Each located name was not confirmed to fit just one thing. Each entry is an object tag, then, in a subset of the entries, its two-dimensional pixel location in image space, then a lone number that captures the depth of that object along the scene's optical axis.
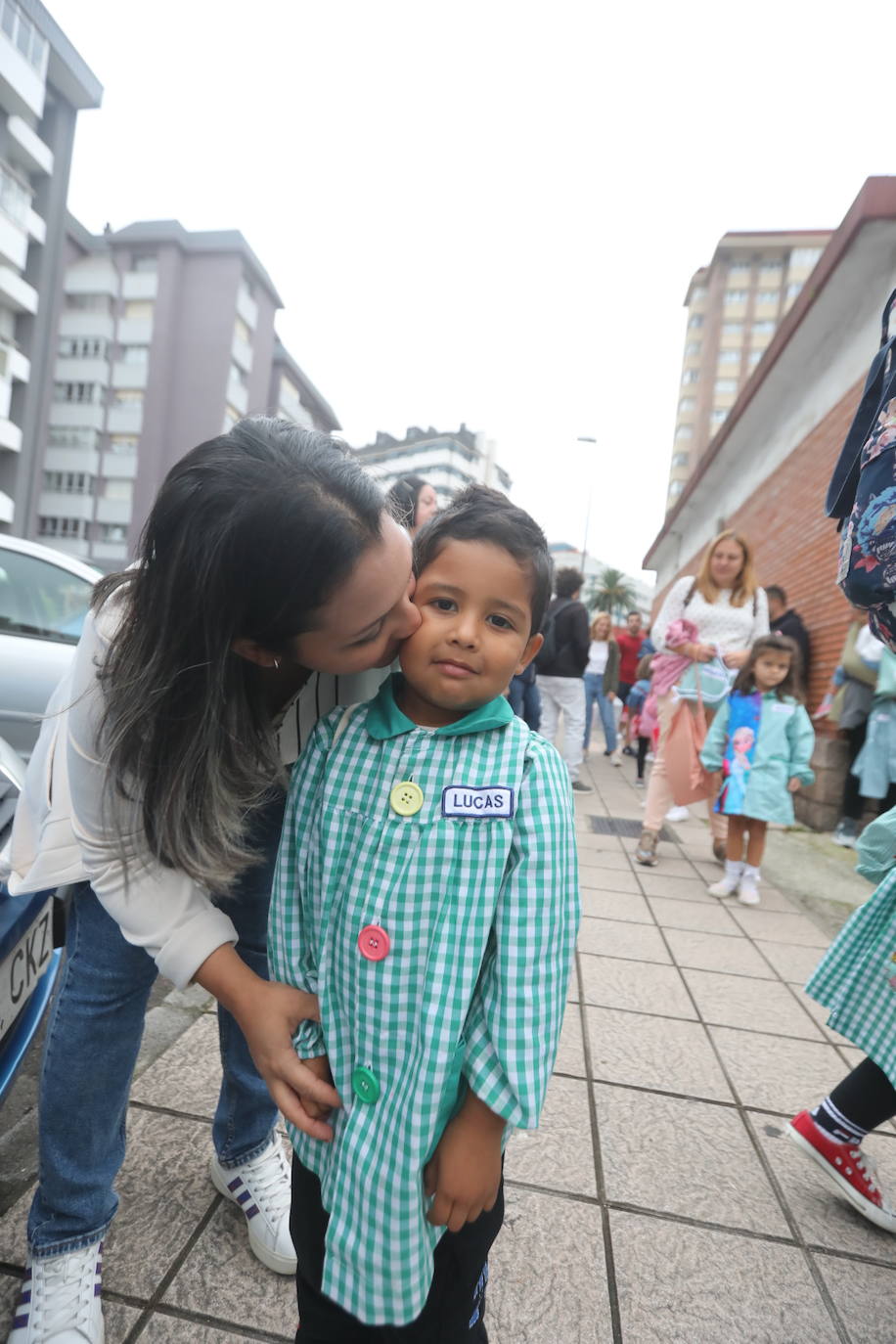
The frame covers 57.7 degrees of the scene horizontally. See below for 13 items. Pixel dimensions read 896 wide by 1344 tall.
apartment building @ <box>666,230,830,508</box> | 49.88
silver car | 4.03
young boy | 0.98
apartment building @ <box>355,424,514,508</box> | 70.56
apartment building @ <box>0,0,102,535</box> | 25.27
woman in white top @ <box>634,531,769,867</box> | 4.66
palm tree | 61.22
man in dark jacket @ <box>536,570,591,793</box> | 6.75
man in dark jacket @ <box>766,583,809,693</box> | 6.91
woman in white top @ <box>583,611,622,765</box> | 9.96
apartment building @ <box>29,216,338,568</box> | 37.81
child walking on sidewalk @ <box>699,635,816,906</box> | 4.22
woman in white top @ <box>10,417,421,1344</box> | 1.02
